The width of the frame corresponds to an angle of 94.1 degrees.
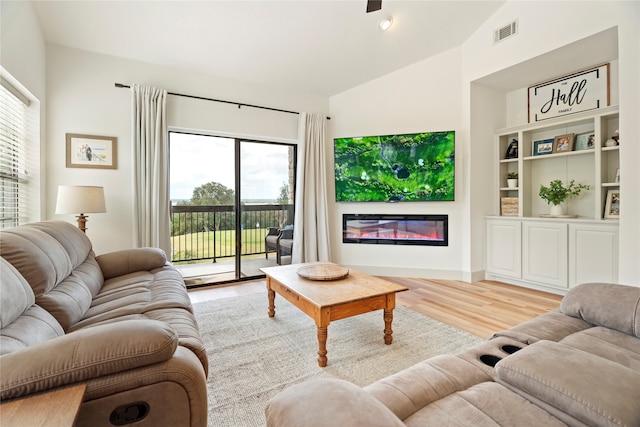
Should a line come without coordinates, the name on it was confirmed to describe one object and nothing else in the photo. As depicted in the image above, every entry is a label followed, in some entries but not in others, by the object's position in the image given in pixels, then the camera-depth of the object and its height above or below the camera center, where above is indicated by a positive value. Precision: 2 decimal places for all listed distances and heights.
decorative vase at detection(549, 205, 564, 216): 3.56 +0.01
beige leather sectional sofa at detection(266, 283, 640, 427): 0.75 -0.56
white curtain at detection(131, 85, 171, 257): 3.31 +0.55
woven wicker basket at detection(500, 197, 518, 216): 3.94 +0.07
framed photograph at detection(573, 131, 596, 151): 3.37 +0.80
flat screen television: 4.05 +0.62
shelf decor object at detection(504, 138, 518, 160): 4.02 +0.83
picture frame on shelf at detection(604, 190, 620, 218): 3.12 +0.07
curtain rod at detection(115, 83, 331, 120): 3.30 +1.44
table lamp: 2.67 +0.10
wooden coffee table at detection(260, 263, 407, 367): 1.98 -0.60
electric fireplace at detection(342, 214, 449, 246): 4.18 -0.27
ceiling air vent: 3.39 +2.09
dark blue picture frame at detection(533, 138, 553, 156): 3.73 +0.82
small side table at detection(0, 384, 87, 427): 0.70 -0.50
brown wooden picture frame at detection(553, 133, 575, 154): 3.52 +0.82
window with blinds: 2.37 +0.47
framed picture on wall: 3.12 +0.65
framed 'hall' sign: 3.30 +1.39
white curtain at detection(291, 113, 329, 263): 4.37 +0.24
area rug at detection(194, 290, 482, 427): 1.71 -1.02
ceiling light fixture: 3.32 +2.11
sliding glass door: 3.84 +0.12
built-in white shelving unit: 3.13 -0.08
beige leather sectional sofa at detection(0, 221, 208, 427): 0.89 -0.47
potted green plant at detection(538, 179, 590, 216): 3.50 +0.22
